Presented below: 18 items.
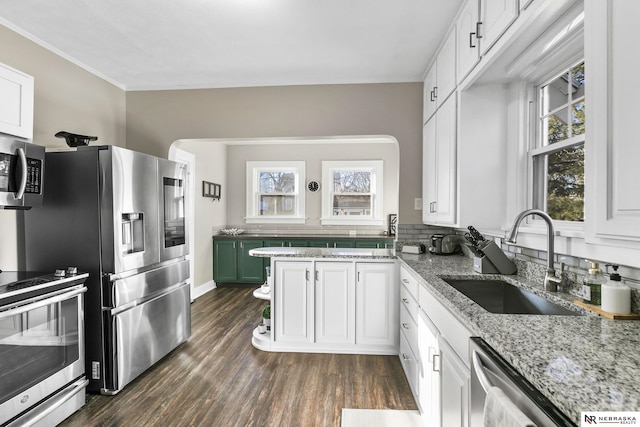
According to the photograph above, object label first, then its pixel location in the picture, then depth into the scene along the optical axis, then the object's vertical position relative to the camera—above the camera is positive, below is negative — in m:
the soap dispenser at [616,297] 1.23 -0.30
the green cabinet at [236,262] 5.68 -0.83
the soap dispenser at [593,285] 1.35 -0.29
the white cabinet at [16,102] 2.09 +0.67
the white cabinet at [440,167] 2.54 +0.36
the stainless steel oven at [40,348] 1.78 -0.77
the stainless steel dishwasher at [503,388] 0.76 -0.45
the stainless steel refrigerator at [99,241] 2.40 -0.21
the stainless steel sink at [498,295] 1.76 -0.47
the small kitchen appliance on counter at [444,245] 3.12 -0.31
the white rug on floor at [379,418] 2.11 -1.28
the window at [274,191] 6.22 +0.35
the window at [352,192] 6.12 +0.32
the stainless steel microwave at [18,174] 1.94 +0.21
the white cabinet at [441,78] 2.50 +1.07
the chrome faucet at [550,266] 1.63 -0.26
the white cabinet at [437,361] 1.35 -0.71
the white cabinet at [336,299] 3.09 -0.78
